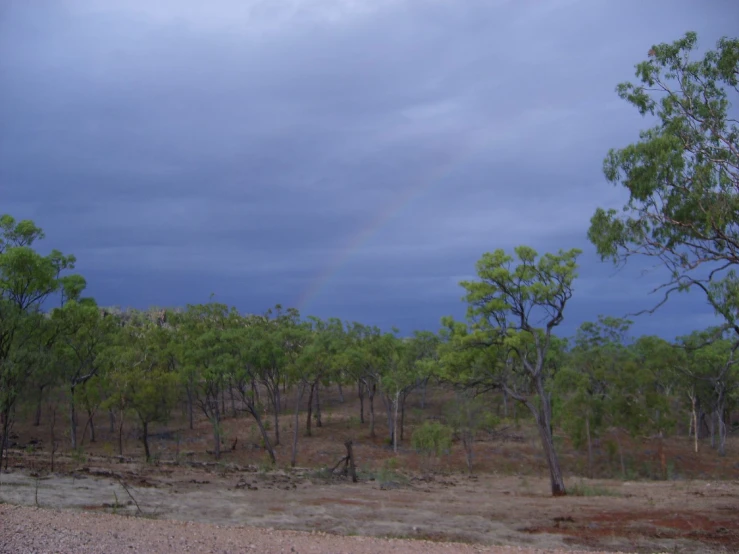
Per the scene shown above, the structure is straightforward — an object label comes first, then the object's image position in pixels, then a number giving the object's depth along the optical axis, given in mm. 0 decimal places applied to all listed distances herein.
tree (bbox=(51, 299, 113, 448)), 37312
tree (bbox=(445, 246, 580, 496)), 26656
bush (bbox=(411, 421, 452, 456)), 41438
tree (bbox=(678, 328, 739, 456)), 50656
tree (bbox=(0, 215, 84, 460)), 24328
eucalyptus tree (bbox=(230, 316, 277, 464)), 39750
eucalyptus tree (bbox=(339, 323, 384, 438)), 50938
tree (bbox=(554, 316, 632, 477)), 46500
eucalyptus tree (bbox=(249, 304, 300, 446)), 41281
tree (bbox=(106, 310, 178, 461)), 37969
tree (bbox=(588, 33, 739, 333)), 16438
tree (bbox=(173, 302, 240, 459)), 39469
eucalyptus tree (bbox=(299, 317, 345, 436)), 44656
